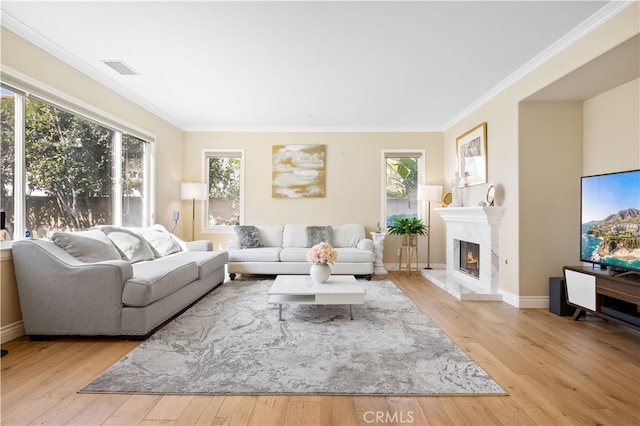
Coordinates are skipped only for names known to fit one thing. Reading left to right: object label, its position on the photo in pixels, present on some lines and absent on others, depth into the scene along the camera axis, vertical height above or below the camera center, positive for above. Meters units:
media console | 2.61 -0.73
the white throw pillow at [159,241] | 4.10 -0.40
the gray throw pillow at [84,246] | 2.83 -0.33
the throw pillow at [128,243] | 3.50 -0.37
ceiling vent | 3.36 +1.58
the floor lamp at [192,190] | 5.51 +0.37
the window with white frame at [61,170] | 2.78 +0.44
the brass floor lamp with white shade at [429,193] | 5.48 +0.34
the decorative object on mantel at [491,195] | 4.05 +0.23
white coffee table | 3.07 -0.79
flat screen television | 2.68 -0.07
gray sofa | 2.58 -0.69
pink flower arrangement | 3.39 -0.46
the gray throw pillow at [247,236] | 5.34 -0.42
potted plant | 5.32 -0.27
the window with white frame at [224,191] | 6.07 +0.39
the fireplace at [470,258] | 4.53 -0.69
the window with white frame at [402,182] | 5.98 +0.58
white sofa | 4.98 -0.76
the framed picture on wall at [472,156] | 4.36 +0.85
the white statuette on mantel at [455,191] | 5.14 +0.35
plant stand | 5.39 -0.81
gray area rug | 1.94 -1.07
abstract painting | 5.95 +0.65
